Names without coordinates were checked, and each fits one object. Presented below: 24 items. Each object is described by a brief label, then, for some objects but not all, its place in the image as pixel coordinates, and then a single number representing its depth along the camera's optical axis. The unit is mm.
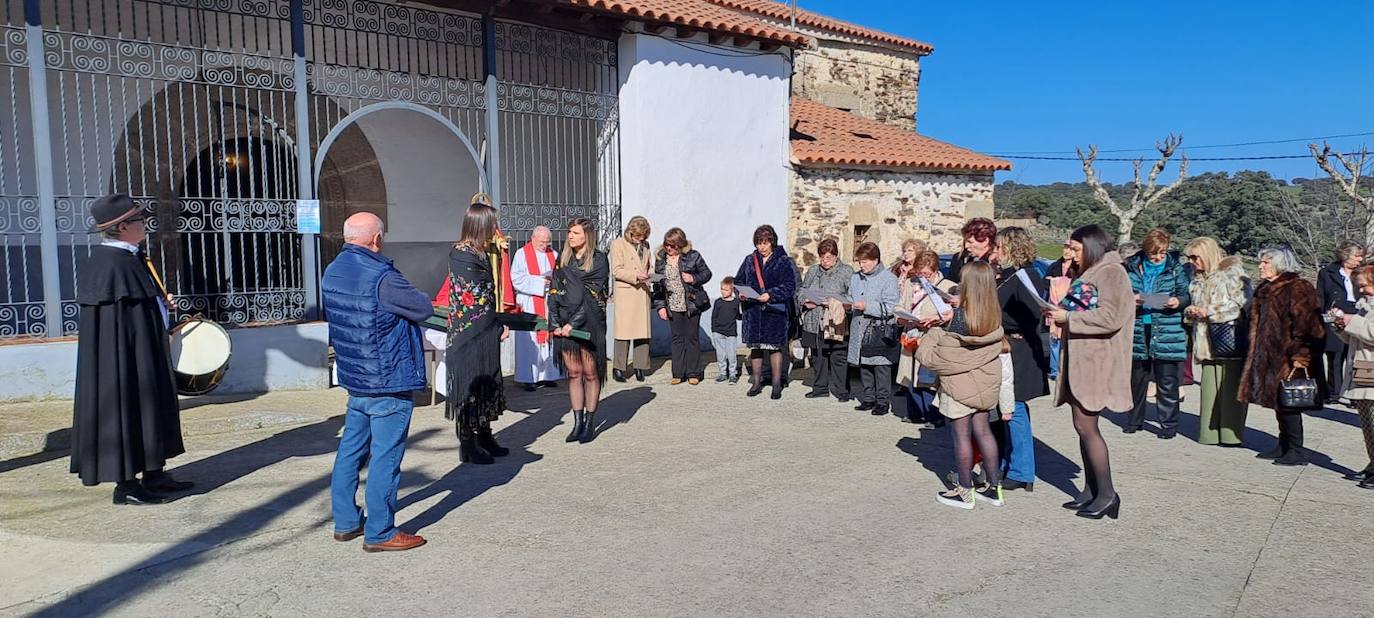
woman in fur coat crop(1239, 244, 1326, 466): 6008
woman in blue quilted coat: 7141
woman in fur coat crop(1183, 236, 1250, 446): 6691
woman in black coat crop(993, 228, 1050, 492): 5344
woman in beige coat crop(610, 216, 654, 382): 9172
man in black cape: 5012
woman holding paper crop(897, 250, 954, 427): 5375
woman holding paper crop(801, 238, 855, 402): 8430
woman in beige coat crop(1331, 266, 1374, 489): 5621
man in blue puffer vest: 4180
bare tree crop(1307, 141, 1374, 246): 20920
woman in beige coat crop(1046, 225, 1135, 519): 4711
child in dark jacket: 9359
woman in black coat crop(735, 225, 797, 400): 8859
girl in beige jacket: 4969
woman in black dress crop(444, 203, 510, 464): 5684
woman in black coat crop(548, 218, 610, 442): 6621
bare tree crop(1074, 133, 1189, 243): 29488
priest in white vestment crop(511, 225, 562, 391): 7285
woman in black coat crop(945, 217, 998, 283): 5555
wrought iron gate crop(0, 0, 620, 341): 7957
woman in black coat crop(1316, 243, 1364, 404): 8703
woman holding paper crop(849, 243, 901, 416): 8023
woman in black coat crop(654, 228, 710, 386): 9250
